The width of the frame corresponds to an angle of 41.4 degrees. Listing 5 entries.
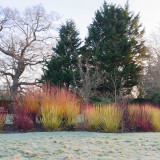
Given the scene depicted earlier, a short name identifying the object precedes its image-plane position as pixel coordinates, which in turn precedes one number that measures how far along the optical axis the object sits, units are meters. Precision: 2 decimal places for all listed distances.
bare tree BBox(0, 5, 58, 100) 20.09
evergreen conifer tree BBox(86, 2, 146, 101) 17.41
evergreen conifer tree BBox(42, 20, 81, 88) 17.50
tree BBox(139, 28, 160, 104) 19.23
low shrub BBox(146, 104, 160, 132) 7.85
